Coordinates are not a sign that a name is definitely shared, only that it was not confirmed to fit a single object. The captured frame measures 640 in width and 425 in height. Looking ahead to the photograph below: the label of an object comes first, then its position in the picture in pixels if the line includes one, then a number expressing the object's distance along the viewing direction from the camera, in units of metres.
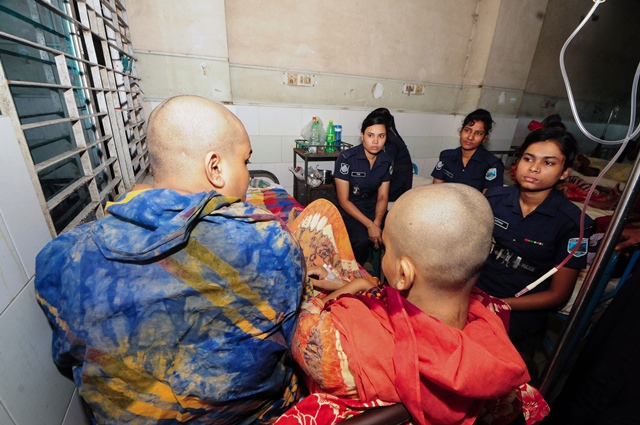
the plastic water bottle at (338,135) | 3.26
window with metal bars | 0.94
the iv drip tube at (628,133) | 0.66
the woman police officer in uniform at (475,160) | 2.30
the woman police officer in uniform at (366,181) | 2.31
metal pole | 0.69
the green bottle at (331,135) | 3.25
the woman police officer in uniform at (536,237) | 1.31
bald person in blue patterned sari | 0.62
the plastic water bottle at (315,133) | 3.22
